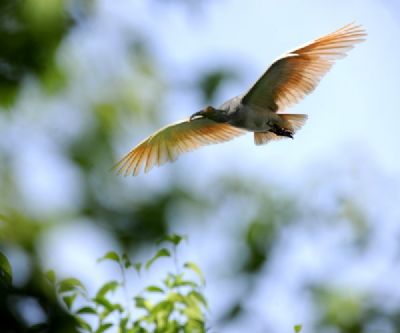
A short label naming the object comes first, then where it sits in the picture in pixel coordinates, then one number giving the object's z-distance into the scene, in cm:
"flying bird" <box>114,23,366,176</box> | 1384
